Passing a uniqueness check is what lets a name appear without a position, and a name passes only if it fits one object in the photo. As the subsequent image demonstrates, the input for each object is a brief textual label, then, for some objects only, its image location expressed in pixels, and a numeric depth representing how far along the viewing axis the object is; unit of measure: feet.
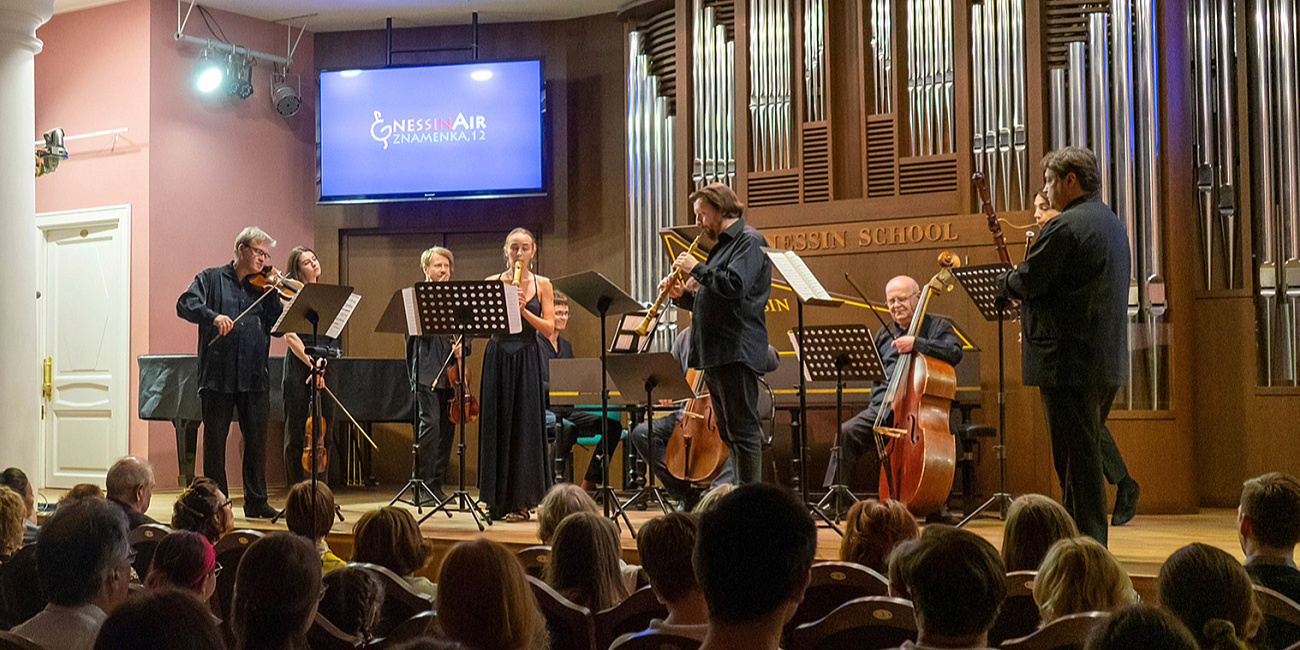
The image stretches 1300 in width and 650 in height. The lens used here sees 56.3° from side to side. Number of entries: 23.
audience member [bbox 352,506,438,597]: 11.46
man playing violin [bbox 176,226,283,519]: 22.75
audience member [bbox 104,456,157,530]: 15.20
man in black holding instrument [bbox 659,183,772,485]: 17.90
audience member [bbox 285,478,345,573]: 13.97
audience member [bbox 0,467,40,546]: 15.44
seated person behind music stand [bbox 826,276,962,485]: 22.99
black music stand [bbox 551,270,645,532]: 18.70
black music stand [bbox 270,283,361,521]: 19.71
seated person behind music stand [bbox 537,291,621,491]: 26.63
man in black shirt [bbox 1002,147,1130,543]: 15.11
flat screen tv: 32.35
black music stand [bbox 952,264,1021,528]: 19.08
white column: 22.30
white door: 32.07
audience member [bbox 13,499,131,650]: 8.79
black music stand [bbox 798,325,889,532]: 19.51
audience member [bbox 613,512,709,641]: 8.58
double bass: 20.29
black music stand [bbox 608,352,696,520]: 19.17
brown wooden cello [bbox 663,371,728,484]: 22.90
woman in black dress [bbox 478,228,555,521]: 21.98
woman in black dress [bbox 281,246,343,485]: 24.61
